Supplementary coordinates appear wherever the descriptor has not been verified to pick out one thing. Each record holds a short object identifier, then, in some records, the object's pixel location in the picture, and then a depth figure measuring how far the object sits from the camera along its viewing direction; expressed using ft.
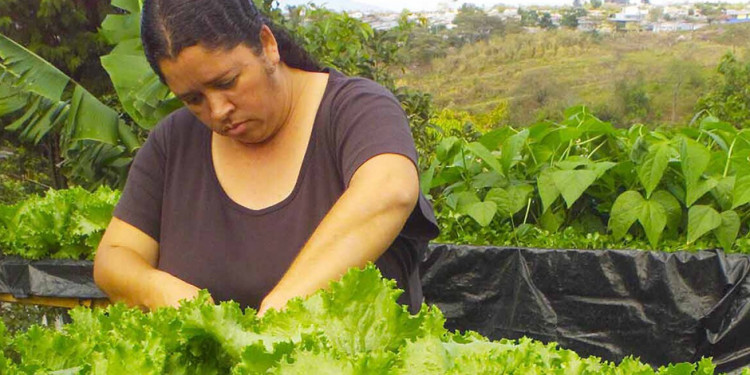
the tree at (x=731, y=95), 33.99
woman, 4.93
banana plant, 16.05
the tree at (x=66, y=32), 24.91
